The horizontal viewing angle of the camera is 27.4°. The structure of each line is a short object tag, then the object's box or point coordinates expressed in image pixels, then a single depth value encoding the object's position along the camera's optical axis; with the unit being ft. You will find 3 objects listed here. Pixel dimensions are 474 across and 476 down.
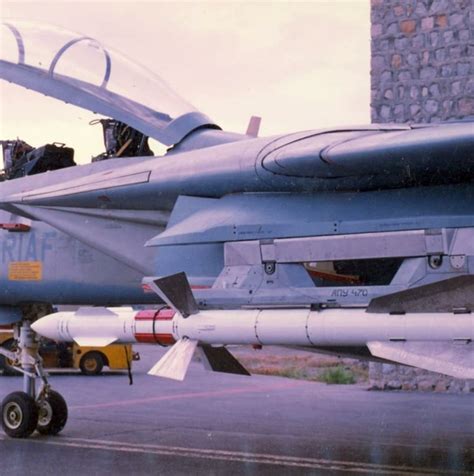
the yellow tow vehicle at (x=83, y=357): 76.89
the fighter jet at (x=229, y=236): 26.66
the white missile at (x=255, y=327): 26.16
